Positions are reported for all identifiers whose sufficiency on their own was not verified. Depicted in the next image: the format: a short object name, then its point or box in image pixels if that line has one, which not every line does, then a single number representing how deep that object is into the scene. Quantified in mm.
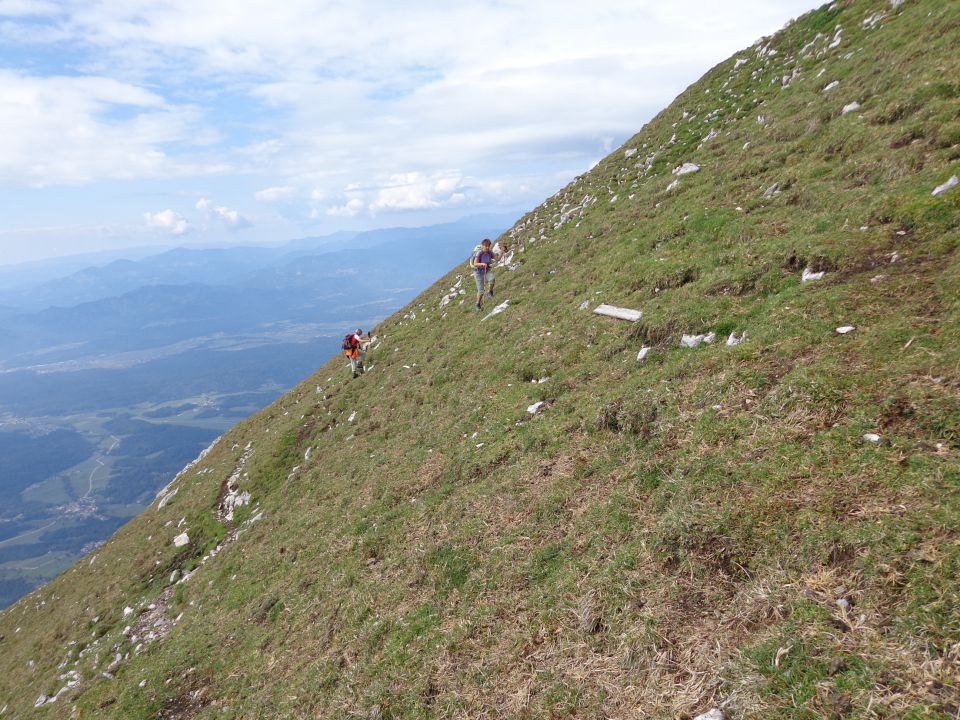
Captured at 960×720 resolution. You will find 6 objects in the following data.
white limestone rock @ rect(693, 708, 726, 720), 5398
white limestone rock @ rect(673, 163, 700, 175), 25053
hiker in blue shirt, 25188
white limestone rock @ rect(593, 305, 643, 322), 15797
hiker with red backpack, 29406
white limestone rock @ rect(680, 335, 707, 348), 12789
